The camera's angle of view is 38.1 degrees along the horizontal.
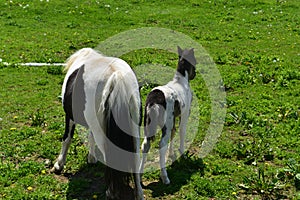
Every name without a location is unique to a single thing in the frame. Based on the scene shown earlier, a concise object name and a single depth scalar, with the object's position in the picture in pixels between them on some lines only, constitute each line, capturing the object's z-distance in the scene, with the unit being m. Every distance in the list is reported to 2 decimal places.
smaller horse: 7.31
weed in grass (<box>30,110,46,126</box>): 9.49
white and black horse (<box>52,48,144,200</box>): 5.86
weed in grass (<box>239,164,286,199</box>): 7.04
